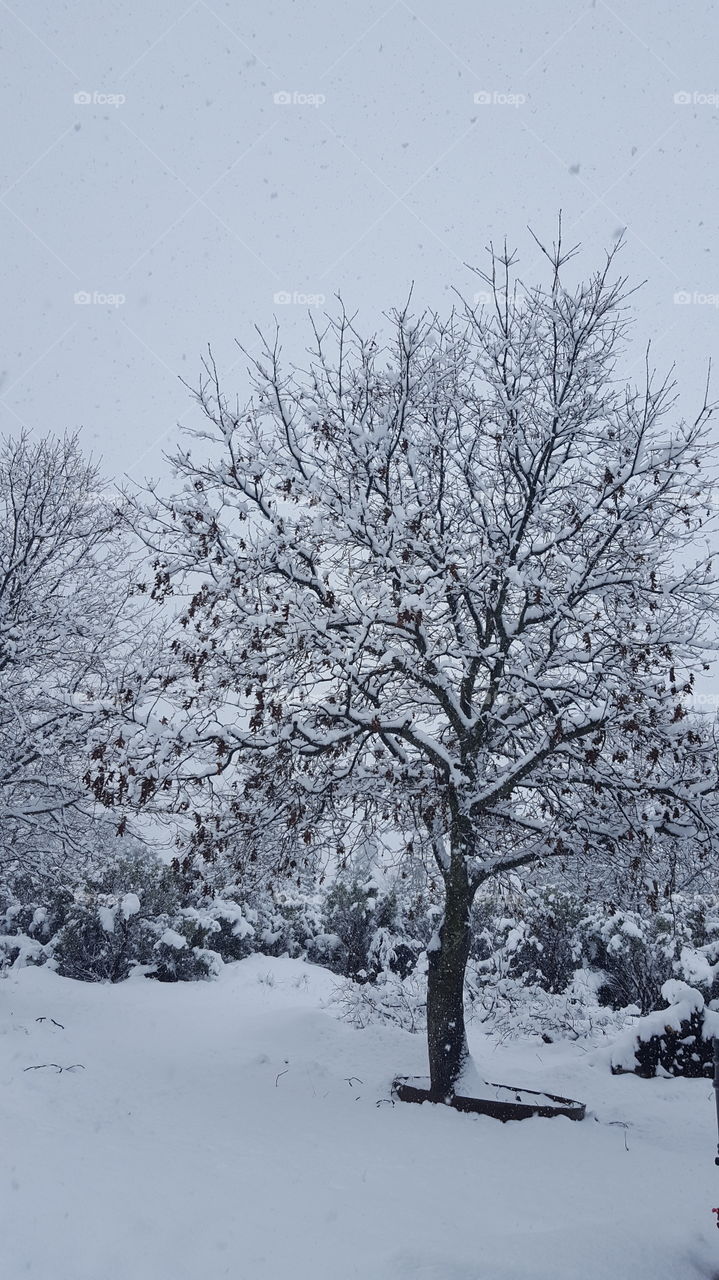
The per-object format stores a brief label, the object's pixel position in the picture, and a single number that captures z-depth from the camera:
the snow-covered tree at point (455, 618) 6.98
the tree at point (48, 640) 10.70
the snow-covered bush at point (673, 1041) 9.00
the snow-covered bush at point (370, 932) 16.95
